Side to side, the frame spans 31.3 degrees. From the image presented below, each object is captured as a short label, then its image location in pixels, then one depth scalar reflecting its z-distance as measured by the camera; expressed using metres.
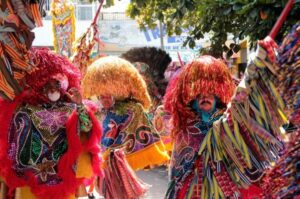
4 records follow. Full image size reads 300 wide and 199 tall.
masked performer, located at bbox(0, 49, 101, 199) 3.47
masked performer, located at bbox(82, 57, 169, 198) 4.78
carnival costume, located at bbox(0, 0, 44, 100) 2.98
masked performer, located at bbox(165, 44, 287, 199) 2.16
